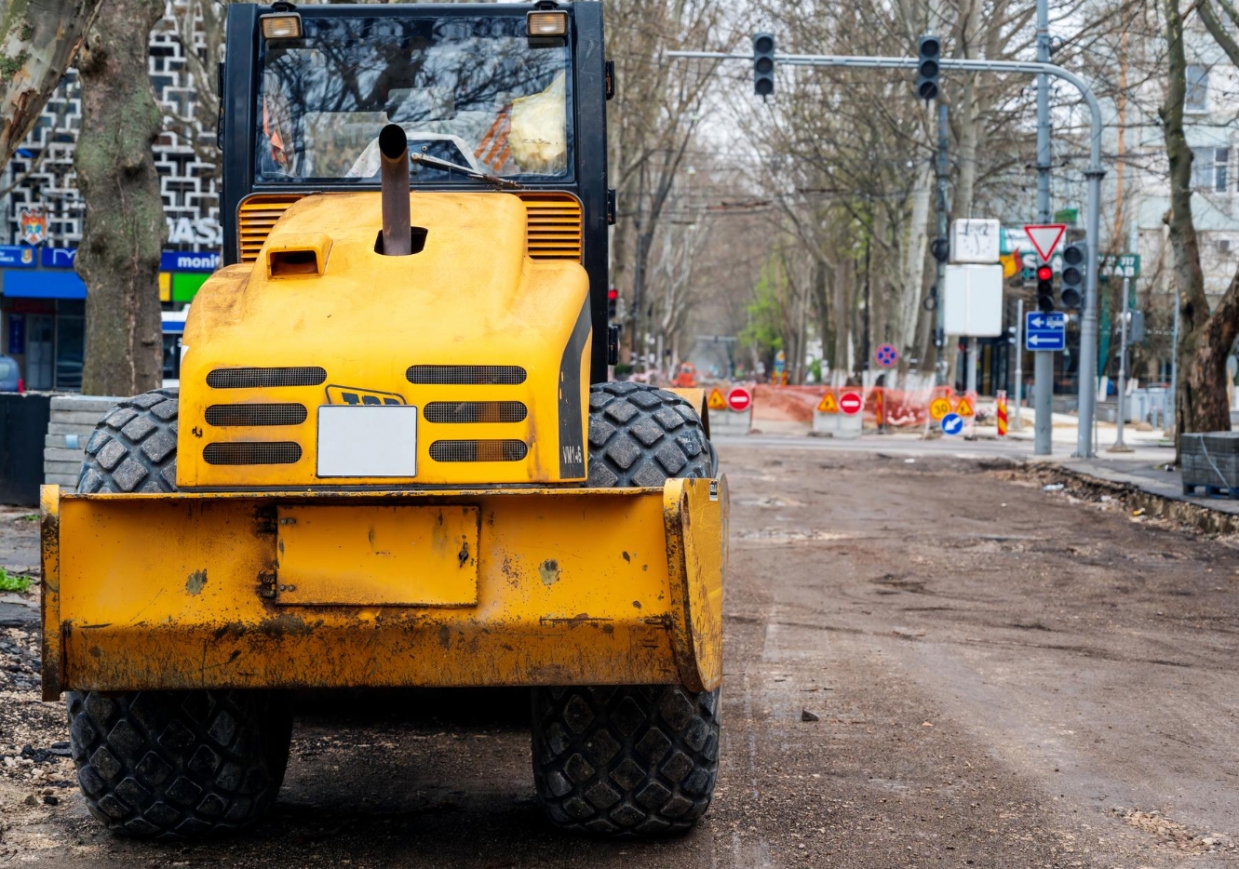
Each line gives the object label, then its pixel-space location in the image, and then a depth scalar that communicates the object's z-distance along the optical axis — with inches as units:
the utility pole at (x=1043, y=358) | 1131.3
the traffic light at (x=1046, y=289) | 1061.8
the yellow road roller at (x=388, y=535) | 169.8
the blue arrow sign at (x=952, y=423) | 1540.4
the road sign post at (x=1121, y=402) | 1224.8
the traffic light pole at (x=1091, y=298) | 1050.1
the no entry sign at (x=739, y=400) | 1577.3
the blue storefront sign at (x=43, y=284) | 1766.7
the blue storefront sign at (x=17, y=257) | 1747.0
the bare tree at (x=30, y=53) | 252.5
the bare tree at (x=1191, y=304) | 857.5
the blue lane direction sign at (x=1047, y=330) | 1097.4
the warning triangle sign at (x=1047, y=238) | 1037.8
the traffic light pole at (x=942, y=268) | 1476.4
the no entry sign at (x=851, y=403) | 1572.3
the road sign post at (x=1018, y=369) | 1624.0
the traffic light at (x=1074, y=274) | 1024.2
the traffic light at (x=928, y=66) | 896.9
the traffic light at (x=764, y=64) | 909.8
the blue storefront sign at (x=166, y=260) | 1660.9
